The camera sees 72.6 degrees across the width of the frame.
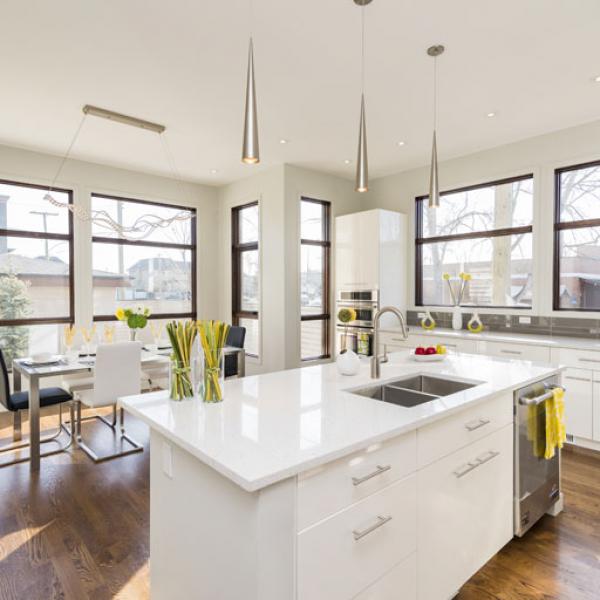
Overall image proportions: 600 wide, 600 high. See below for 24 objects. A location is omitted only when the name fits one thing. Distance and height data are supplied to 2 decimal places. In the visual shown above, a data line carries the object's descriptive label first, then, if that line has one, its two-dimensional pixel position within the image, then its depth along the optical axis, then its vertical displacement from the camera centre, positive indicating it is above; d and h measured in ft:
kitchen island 3.64 -2.14
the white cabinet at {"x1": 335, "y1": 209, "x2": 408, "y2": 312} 16.51 +1.67
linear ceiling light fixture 11.84 +5.29
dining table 10.09 -1.96
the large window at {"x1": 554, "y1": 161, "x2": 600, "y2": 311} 12.72 +1.71
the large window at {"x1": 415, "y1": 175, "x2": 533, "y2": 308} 14.37 +1.88
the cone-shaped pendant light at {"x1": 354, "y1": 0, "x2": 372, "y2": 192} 6.77 +2.16
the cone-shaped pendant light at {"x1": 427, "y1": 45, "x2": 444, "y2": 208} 8.16 +2.34
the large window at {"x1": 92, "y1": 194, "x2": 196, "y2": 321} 17.24 +1.37
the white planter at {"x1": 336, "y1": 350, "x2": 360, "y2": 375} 7.18 -1.24
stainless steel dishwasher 6.84 -2.90
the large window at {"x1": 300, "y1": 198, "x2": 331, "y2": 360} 18.03 +0.72
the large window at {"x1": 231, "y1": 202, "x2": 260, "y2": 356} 18.93 +1.11
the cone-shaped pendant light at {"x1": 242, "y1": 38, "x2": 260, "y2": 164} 5.23 +2.09
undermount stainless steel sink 6.81 -1.67
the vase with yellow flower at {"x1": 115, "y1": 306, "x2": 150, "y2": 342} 12.98 -0.71
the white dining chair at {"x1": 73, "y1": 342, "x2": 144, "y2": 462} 10.70 -2.24
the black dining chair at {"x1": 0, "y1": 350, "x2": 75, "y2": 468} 10.50 -2.82
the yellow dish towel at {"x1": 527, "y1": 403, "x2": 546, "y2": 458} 7.09 -2.40
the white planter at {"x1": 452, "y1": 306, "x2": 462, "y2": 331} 15.46 -1.00
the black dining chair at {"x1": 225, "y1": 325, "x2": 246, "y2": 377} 15.06 -1.89
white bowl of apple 8.50 -1.29
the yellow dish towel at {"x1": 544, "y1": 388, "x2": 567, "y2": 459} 7.21 -2.36
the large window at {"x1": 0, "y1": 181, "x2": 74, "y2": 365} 14.99 +1.03
